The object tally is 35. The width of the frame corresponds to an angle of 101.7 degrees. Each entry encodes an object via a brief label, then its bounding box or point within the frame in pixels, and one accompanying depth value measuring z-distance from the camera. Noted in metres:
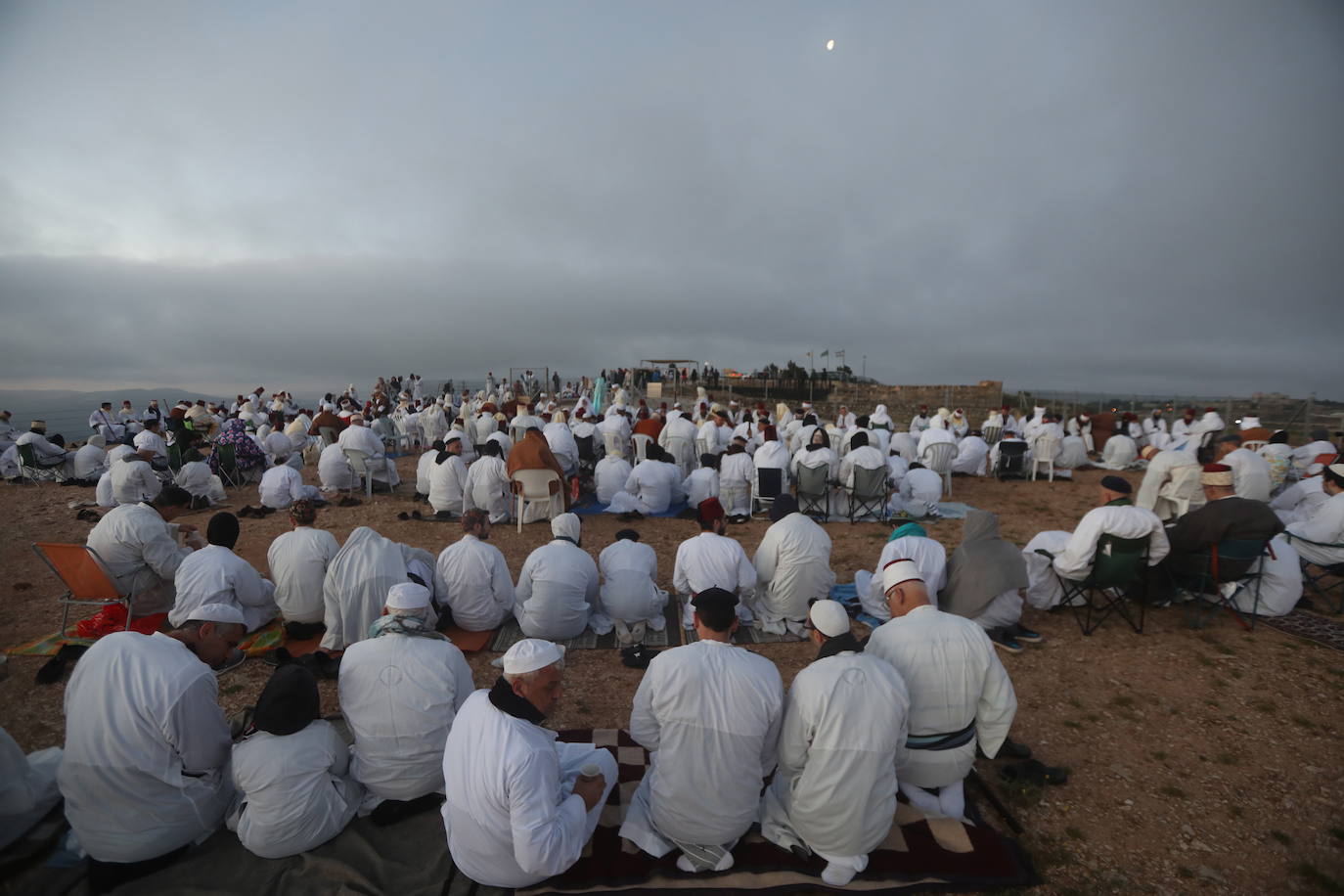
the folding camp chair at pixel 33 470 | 11.05
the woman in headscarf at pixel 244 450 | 11.06
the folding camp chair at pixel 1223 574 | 4.71
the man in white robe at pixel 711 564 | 4.62
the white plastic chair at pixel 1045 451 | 11.70
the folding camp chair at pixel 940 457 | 10.15
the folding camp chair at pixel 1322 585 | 5.36
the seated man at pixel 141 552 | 4.59
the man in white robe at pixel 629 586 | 4.67
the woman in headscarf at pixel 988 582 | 4.43
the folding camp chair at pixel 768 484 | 8.39
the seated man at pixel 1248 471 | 6.90
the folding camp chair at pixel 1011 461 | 11.60
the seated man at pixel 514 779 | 2.04
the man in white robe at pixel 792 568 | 4.86
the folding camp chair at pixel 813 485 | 8.35
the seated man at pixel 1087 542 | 4.59
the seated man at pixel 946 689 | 2.60
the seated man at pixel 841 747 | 2.29
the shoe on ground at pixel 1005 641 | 4.64
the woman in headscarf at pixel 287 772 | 2.42
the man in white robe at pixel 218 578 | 4.11
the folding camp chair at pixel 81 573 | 4.45
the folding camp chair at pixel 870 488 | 8.31
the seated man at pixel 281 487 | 8.91
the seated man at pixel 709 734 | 2.38
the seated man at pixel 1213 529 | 4.64
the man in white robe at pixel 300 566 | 4.56
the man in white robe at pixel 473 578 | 4.66
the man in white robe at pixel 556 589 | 4.59
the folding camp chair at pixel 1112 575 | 4.61
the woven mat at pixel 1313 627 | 4.77
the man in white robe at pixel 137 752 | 2.30
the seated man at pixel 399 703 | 2.67
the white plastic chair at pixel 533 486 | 8.04
